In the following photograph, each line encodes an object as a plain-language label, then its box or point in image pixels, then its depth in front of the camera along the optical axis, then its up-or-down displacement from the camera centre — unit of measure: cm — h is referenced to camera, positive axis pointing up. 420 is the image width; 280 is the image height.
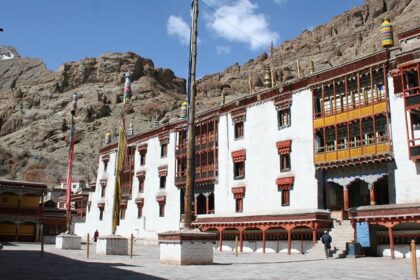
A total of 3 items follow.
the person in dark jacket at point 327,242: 2766 -74
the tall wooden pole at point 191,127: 2123 +464
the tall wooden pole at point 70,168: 3387 +423
